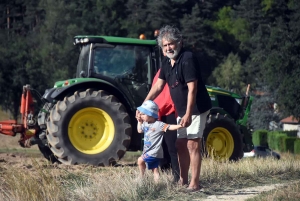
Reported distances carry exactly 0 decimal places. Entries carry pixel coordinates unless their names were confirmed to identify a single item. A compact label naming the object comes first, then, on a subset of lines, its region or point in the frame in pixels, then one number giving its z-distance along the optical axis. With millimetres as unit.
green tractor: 22092
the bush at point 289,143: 80148
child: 14511
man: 14117
